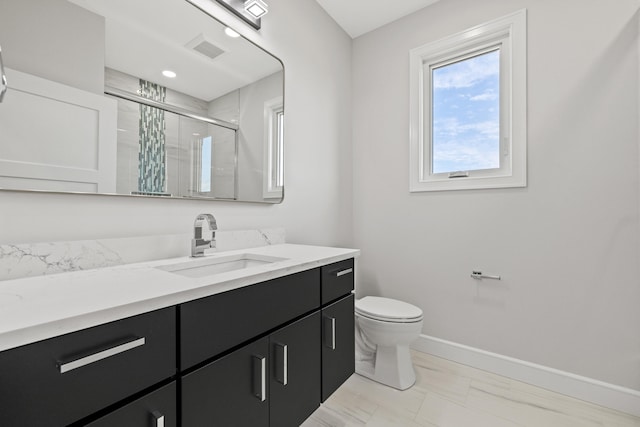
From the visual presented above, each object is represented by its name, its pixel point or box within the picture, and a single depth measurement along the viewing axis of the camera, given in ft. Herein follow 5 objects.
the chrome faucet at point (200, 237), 4.09
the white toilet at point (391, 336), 5.51
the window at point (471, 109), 5.96
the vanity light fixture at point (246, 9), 4.91
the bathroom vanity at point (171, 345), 1.70
